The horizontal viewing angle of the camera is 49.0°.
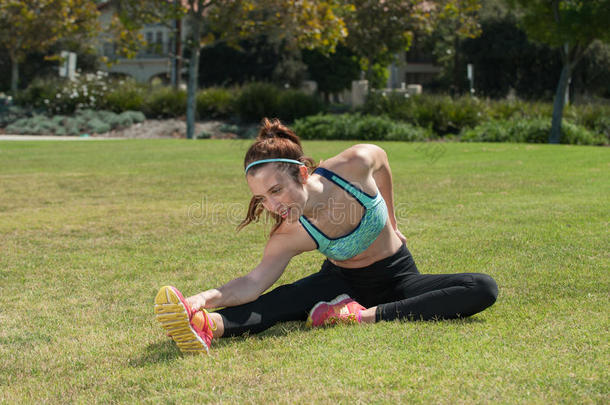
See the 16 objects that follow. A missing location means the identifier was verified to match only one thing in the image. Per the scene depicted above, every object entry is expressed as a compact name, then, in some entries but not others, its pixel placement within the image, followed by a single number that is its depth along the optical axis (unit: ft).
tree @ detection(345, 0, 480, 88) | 99.30
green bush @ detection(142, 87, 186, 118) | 90.48
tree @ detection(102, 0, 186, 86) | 75.10
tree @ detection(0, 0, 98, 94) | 83.56
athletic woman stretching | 11.66
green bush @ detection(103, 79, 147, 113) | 91.45
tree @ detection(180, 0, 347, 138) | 73.77
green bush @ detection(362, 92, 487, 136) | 72.90
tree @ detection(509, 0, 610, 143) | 58.39
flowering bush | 92.58
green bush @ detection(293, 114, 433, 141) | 69.36
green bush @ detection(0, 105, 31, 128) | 91.30
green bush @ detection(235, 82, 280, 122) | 86.38
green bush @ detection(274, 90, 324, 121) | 84.94
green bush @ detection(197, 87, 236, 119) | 89.30
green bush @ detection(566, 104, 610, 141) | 65.21
